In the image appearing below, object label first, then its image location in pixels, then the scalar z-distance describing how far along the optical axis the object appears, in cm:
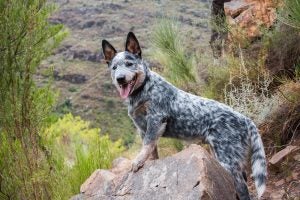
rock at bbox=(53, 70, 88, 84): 5889
